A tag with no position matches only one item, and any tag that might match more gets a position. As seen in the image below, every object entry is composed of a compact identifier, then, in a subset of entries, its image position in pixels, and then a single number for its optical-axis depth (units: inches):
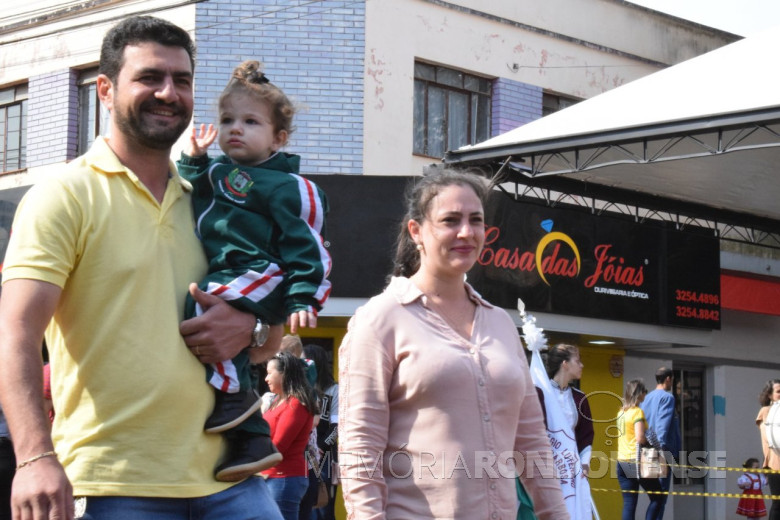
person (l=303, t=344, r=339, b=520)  414.6
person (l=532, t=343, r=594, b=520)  368.5
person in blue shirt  560.1
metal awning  479.8
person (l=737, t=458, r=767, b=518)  660.1
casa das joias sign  651.5
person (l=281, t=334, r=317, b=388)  355.1
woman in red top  337.1
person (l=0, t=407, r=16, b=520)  253.1
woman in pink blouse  151.7
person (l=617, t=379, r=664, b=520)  563.2
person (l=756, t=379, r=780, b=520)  537.6
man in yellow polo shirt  113.7
